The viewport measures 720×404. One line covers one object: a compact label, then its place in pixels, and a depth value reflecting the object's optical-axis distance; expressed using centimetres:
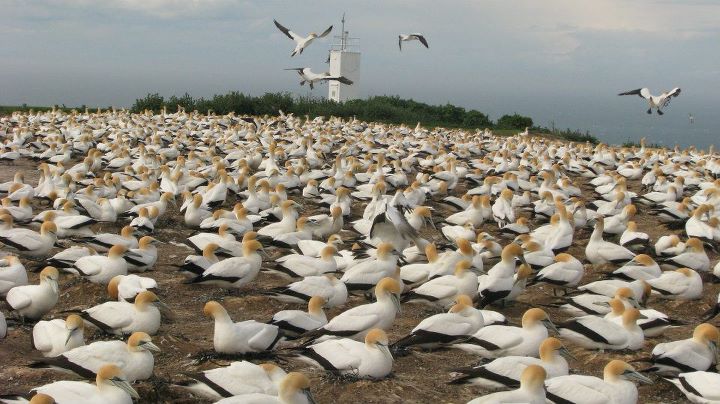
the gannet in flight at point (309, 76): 2884
